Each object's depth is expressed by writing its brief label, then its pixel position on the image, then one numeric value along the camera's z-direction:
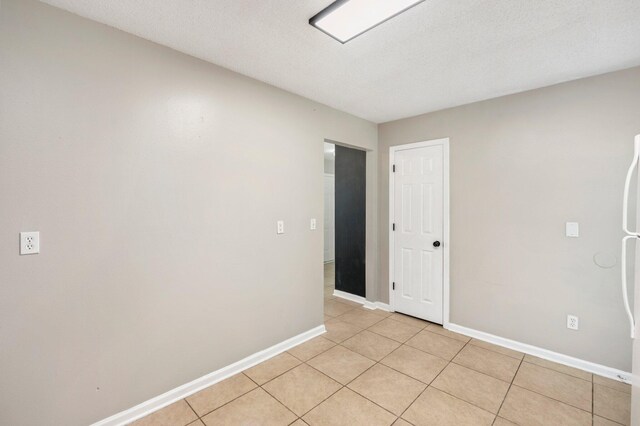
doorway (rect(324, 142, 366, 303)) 4.00
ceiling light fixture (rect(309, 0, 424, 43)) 1.49
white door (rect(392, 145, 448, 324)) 3.25
